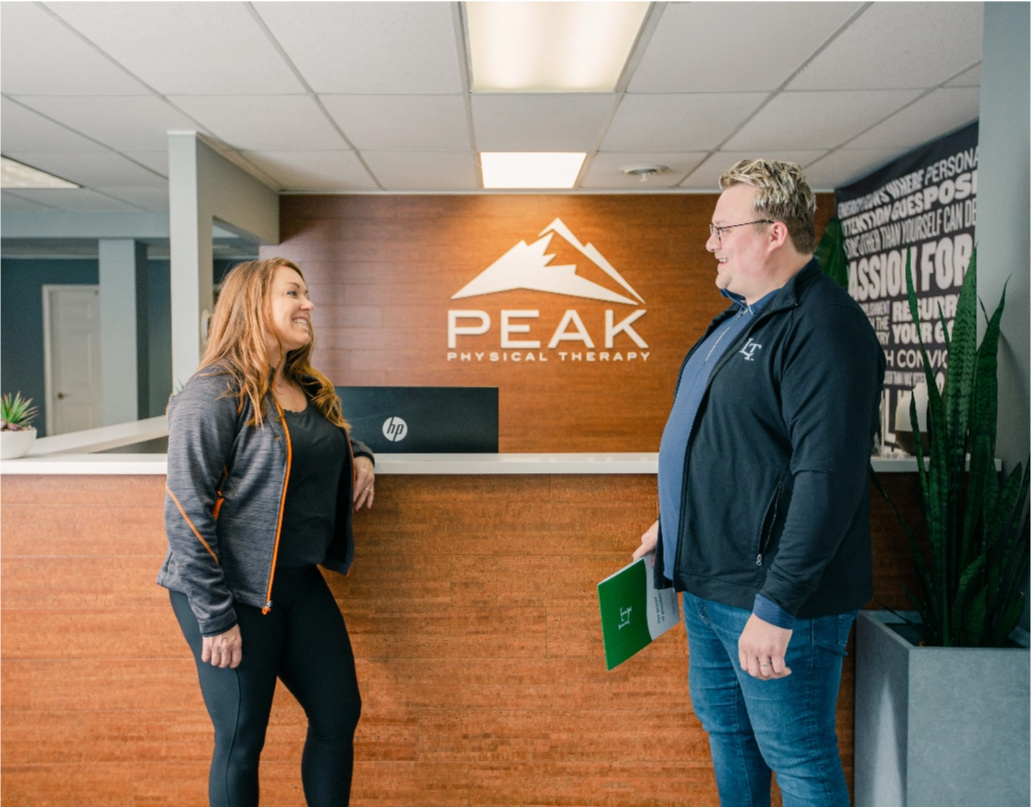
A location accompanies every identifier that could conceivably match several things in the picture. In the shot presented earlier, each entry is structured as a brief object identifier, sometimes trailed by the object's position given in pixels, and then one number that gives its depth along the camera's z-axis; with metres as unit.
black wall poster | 4.04
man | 1.25
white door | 9.78
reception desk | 2.06
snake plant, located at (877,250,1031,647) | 1.81
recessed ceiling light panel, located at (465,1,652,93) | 2.93
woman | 1.49
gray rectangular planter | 1.73
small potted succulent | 2.13
